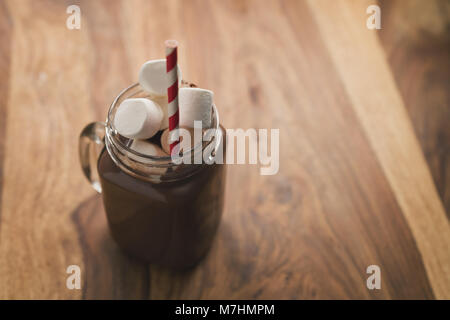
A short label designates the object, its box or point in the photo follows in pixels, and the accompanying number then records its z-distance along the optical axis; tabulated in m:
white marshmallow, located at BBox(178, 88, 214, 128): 0.58
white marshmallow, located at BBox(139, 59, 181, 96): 0.59
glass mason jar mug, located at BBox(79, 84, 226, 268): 0.60
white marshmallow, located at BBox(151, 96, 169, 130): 0.61
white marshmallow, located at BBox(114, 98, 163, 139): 0.57
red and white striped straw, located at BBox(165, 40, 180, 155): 0.52
